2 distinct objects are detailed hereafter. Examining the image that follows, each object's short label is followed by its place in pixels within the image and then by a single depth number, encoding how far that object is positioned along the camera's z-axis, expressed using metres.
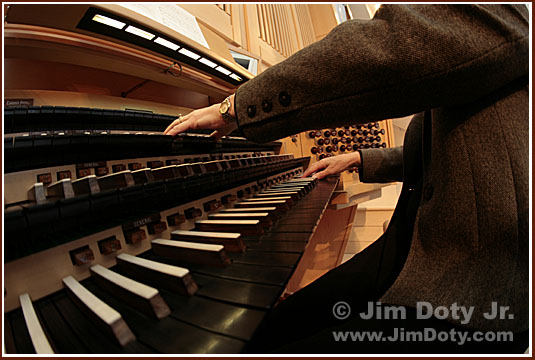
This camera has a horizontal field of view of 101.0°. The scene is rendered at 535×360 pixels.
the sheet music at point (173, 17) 0.84
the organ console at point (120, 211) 0.32
